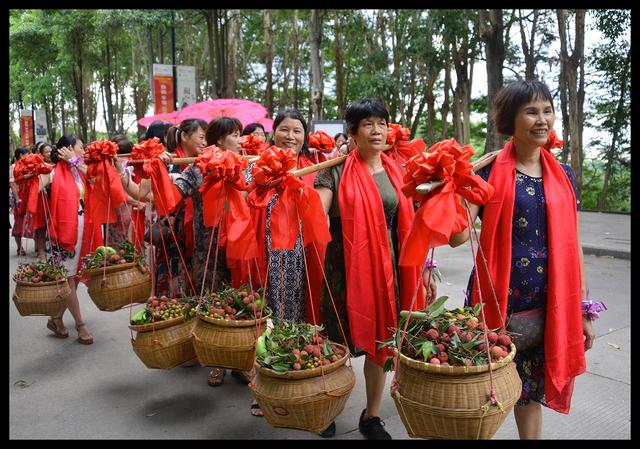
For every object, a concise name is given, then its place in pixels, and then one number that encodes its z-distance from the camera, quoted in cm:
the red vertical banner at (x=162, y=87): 1267
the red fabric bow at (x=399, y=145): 311
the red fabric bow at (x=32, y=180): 411
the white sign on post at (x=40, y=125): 2194
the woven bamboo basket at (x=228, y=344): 253
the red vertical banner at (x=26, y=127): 2247
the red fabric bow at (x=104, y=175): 322
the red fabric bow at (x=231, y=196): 253
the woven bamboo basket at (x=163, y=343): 284
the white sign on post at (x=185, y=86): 1288
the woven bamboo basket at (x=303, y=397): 205
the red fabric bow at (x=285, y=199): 224
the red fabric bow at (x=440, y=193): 175
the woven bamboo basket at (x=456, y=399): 165
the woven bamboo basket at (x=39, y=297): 375
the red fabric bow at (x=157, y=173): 299
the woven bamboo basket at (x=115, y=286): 361
